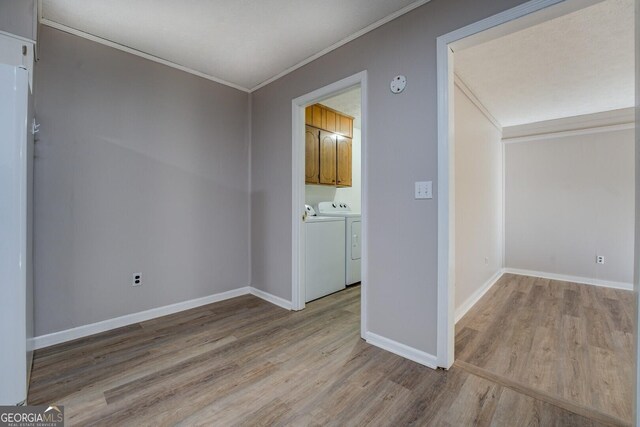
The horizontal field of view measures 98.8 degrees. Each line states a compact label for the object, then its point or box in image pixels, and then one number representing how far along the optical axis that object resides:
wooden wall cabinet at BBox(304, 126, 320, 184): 3.47
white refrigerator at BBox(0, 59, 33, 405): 1.18
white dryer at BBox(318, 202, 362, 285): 3.52
